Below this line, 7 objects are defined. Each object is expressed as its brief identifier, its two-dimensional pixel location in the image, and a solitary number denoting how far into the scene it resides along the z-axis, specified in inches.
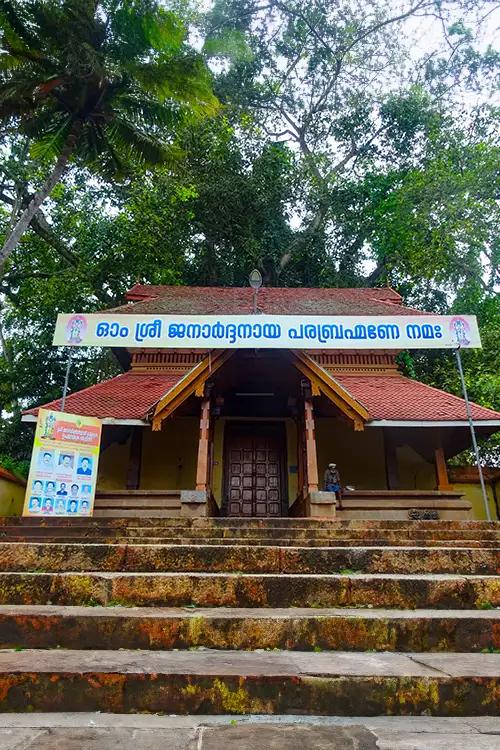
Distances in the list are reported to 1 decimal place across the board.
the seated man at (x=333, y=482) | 399.2
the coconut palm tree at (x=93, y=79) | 442.6
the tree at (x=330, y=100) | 914.1
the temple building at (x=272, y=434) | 379.6
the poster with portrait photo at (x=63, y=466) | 294.2
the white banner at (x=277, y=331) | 350.3
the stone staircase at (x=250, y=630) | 90.3
